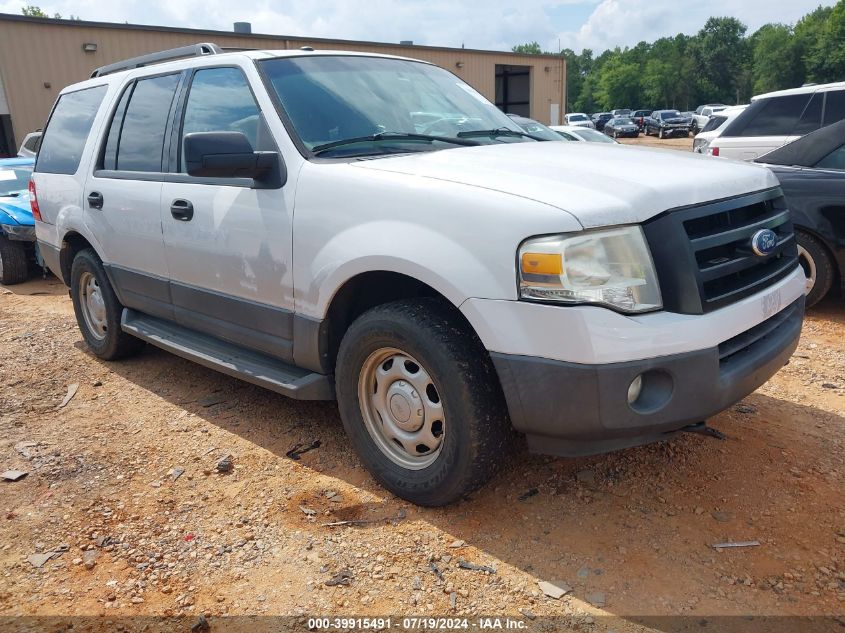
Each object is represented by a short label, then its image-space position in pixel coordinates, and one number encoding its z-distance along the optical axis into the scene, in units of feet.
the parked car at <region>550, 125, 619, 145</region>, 46.19
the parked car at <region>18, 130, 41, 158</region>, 43.65
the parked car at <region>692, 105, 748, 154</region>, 38.80
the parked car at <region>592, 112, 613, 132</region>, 178.60
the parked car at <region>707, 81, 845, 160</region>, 24.94
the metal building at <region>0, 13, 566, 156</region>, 57.21
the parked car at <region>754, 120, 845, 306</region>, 17.84
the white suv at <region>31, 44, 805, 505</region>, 7.97
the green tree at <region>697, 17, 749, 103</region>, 308.19
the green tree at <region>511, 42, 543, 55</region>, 483.76
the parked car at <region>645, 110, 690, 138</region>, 143.95
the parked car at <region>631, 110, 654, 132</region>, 167.32
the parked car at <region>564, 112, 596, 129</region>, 154.78
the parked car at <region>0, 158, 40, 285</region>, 27.91
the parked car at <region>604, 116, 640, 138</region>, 149.69
